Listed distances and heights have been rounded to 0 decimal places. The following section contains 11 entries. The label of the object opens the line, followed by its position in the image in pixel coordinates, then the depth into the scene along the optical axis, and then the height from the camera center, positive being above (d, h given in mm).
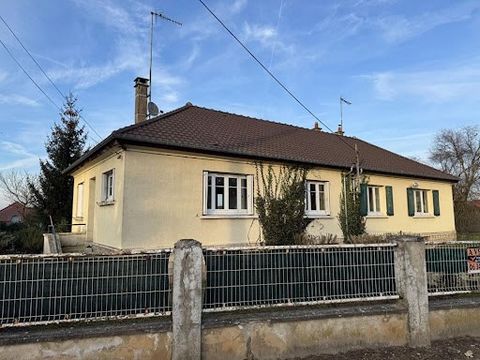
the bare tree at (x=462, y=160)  36219 +6764
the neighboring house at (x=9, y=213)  57466 +2225
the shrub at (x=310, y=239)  11030 -450
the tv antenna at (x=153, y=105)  14281 +4742
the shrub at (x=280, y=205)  12148 +673
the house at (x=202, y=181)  10250 +1472
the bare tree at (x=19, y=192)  38556 +3629
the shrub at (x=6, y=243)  14431 -636
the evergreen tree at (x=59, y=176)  21141 +2892
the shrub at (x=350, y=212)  14383 +473
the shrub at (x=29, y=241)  16223 -636
